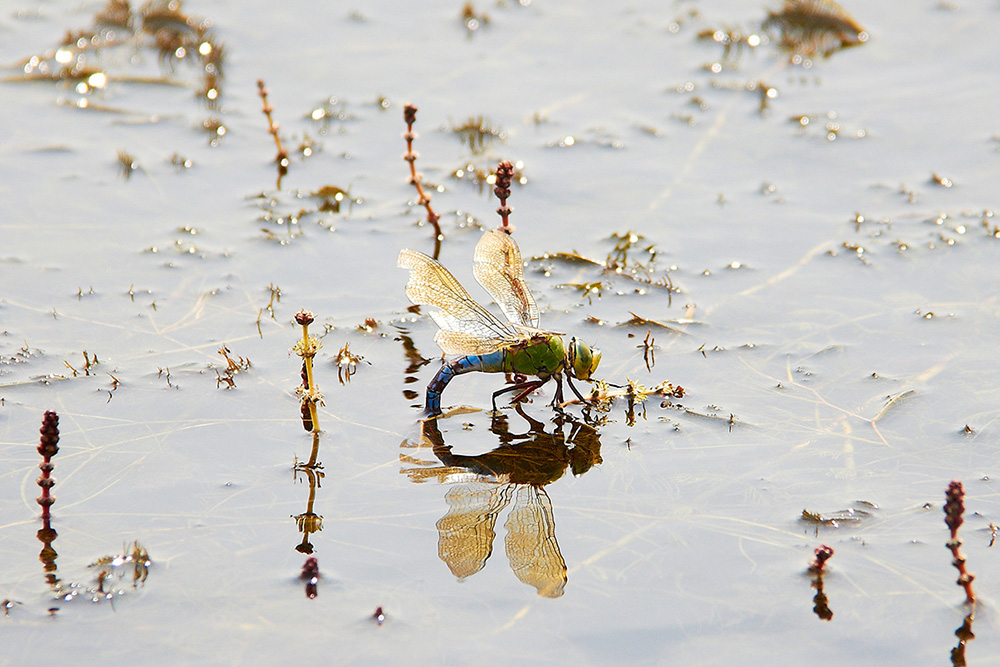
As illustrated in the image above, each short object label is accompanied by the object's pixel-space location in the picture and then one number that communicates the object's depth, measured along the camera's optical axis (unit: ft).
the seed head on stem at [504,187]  31.17
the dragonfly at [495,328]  28.78
